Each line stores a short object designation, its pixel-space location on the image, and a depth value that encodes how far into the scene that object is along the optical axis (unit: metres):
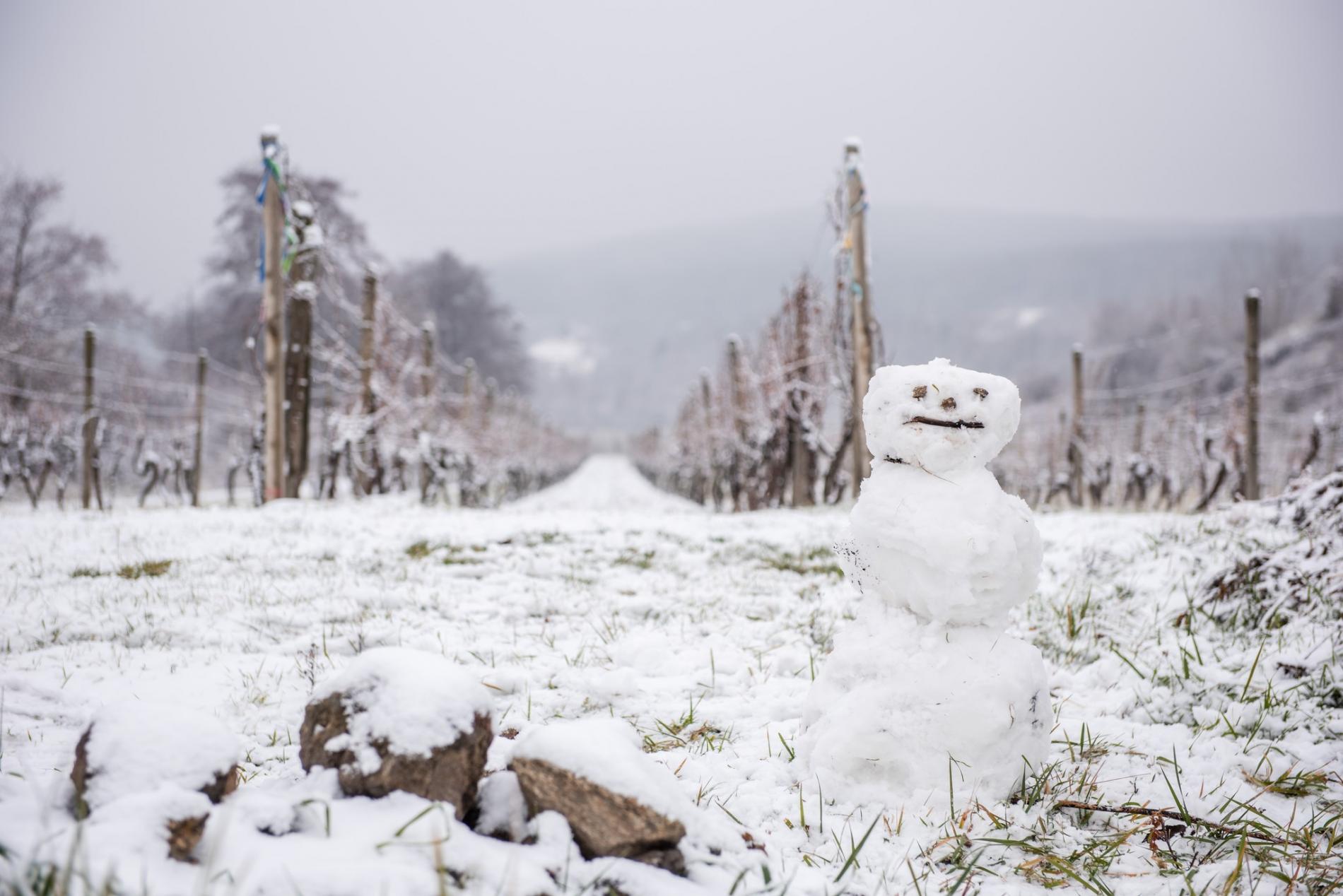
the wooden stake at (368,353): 10.89
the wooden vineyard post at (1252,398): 9.90
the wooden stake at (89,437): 11.05
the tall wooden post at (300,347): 9.41
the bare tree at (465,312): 35.44
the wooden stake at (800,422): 11.64
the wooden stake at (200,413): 12.13
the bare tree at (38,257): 17.58
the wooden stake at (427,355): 13.45
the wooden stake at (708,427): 18.52
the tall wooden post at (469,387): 17.17
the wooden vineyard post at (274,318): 8.67
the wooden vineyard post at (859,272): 8.72
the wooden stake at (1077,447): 12.62
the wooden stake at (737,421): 14.63
